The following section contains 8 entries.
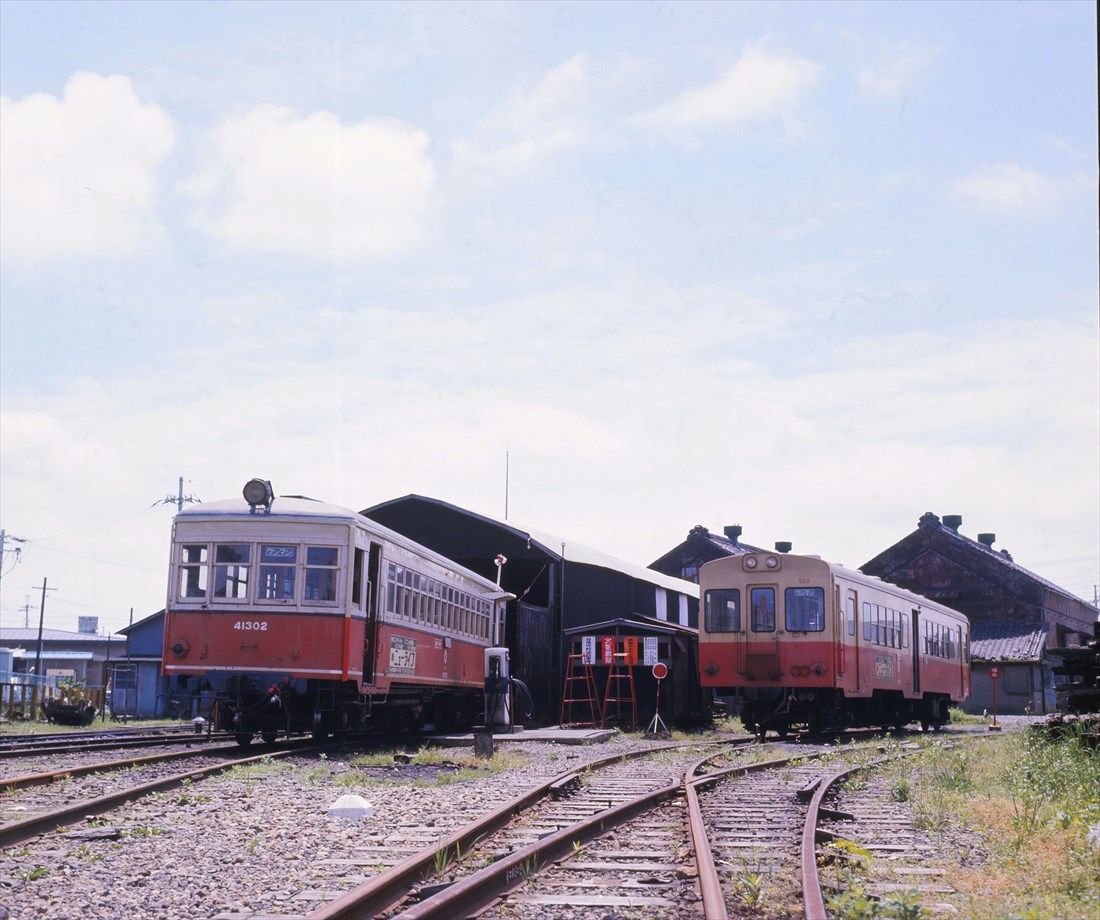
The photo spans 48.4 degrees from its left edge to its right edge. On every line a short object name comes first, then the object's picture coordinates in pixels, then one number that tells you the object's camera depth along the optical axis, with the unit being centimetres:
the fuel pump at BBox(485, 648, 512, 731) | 1998
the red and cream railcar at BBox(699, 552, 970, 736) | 2013
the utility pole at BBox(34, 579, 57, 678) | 4688
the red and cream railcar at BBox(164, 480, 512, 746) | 1530
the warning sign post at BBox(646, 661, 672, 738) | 2388
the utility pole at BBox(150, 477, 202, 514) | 5125
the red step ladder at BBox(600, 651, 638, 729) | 2669
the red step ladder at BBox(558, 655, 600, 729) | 2783
